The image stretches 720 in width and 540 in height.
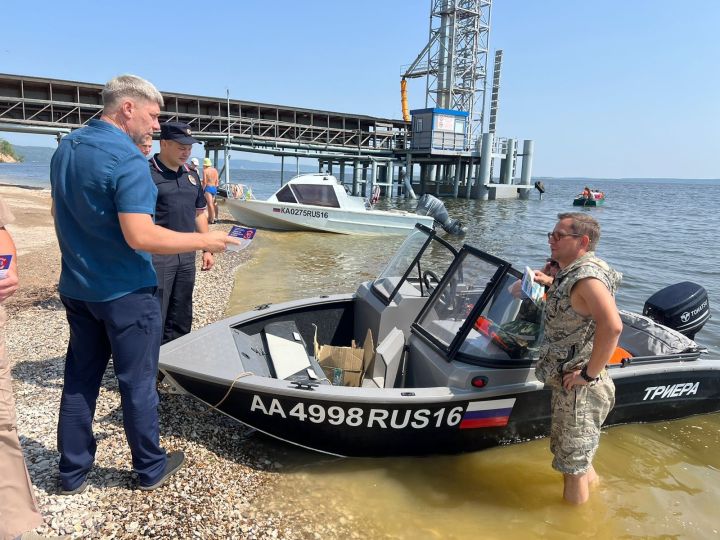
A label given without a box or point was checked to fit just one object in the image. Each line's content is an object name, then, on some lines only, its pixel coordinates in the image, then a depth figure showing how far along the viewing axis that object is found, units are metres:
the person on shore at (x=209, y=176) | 13.60
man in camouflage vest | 2.84
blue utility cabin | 31.17
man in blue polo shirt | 2.33
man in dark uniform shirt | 3.84
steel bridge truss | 23.59
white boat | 16.77
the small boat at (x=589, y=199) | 34.59
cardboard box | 4.18
